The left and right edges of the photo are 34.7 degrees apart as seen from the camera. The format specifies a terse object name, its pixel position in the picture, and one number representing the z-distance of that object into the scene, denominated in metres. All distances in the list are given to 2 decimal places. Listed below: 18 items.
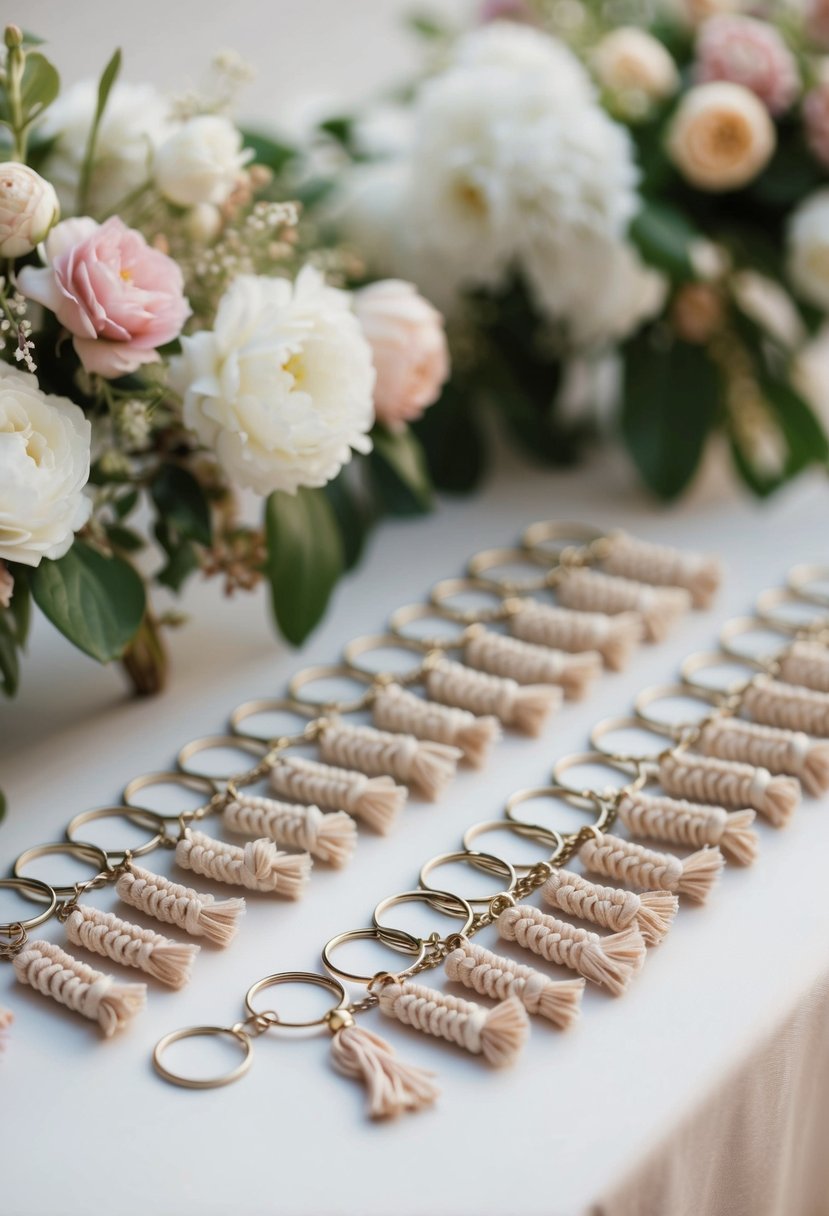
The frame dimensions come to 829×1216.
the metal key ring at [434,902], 0.82
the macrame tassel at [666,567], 1.21
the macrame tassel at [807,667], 1.06
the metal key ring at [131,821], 0.87
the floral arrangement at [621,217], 1.25
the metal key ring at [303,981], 0.73
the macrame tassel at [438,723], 0.98
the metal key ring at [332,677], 1.05
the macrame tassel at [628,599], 1.16
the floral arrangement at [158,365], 0.82
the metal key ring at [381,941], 0.77
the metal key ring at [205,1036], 0.69
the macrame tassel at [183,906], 0.79
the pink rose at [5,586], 0.81
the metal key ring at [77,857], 0.84
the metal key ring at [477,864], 0.85
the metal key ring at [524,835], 0.87
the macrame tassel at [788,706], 1.00
